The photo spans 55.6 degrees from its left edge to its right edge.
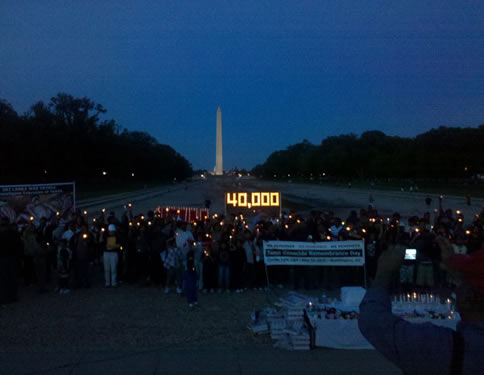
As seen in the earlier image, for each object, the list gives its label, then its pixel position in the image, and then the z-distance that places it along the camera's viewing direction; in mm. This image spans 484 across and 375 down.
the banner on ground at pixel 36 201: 14672
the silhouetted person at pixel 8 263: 9703
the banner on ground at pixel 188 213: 19453
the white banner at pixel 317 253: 10578
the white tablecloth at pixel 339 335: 6887
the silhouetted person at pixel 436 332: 1502
